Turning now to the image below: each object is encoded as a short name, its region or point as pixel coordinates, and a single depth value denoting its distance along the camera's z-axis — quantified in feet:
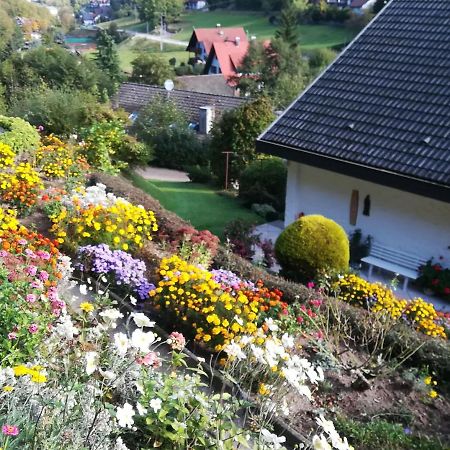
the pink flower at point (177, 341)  12.22
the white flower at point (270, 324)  12.64
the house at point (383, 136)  32.45
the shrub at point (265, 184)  53.72
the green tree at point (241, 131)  59.62
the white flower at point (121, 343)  9.36
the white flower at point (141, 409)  9.76
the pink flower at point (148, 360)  10.94
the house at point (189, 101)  98.02
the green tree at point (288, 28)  178.60
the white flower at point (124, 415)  8.54
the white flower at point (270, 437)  9.07
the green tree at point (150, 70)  146.72
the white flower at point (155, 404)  9.68
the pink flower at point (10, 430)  7.52
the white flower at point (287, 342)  11.93
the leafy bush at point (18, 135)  33.17
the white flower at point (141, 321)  9.98
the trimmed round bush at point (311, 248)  27.76
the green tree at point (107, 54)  149.38
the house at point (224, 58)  175.22
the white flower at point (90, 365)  9.01
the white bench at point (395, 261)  32.99
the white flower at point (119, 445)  9.34
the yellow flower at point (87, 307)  12.62
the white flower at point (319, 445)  8.68
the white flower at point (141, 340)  9.64
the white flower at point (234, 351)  10.77
